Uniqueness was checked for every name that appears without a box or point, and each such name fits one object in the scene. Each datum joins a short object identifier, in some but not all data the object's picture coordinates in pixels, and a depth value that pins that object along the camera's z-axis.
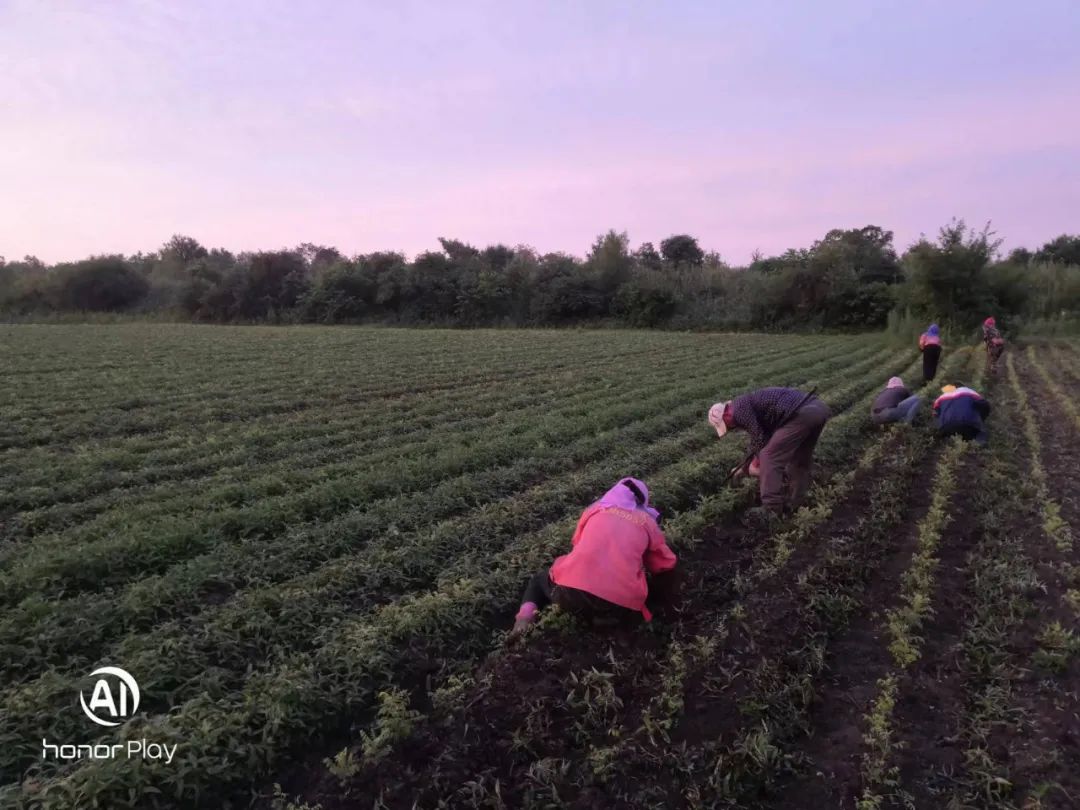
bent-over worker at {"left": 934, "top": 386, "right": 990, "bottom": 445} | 9.28
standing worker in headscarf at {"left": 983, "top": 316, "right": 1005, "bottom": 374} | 17.03
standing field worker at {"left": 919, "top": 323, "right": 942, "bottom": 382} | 14.95
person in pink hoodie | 4.03
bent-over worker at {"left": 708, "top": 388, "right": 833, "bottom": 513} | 6.40
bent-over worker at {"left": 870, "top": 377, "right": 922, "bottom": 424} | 10.16
